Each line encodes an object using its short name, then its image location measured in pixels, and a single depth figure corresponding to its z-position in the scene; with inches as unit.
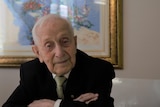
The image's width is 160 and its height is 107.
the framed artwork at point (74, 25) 117.4
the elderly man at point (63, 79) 53.8
